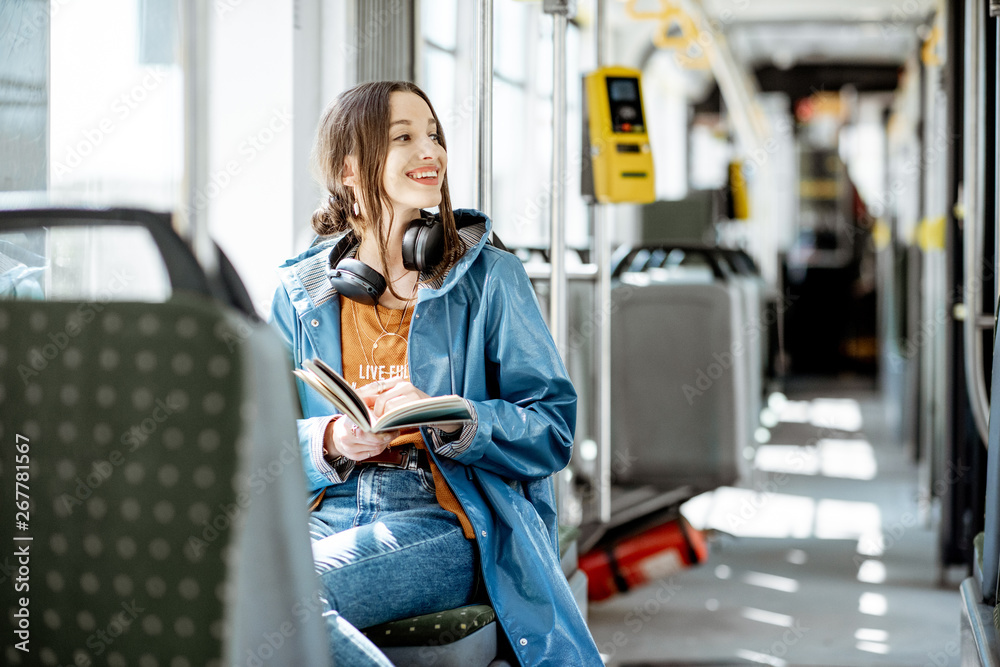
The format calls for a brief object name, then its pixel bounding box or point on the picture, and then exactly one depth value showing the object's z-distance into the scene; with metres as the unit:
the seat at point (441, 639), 1.64
